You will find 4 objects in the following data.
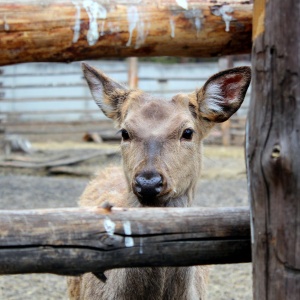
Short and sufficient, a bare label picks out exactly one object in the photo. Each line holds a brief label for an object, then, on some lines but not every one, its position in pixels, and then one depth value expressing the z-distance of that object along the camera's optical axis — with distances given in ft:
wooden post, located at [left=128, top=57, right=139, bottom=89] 67.26
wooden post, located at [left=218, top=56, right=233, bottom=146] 65.16
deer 13.19
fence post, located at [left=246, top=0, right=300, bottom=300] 7.71
